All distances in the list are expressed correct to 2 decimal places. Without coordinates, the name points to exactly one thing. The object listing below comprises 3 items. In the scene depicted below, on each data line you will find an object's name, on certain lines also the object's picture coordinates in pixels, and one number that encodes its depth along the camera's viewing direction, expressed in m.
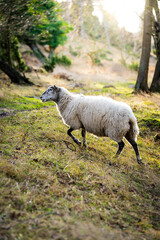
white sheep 4.55
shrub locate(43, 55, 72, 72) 23.68
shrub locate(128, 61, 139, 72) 23.36
